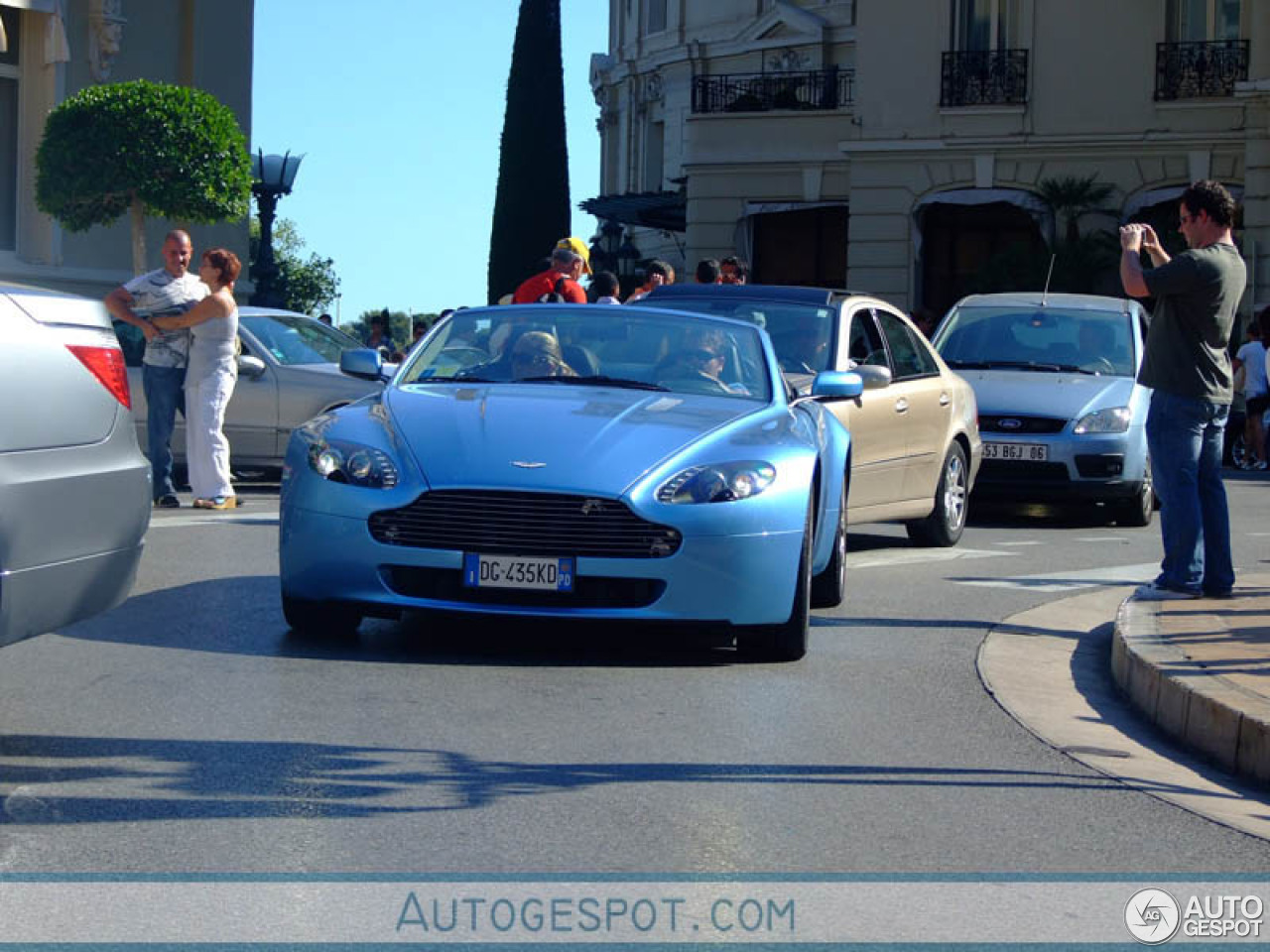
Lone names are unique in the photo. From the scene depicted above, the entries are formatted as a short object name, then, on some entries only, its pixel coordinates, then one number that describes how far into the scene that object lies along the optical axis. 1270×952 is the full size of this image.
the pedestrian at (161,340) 14.36
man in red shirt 15.25
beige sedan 11.98
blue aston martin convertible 7.83
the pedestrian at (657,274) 17.31
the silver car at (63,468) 5.77
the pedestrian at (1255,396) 24.84
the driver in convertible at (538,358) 9.31
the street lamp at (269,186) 27.00
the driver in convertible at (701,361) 9.38
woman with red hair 14.12
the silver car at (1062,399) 15.45
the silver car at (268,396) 16.88
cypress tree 48.12
